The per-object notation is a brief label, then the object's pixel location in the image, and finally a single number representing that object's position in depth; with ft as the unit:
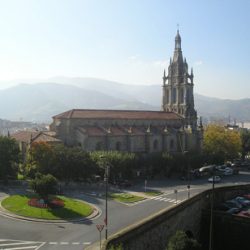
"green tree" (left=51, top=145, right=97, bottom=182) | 204.03
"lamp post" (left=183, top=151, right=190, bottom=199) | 242.37
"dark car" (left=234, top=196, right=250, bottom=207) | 158.81
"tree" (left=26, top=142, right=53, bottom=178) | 202.49
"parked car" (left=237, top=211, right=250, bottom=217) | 144.25
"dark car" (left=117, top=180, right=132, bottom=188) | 212.89
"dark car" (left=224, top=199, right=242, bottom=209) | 153.34
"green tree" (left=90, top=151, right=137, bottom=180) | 216.74
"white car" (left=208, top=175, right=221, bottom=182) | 238.41
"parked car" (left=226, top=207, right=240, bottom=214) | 143.95
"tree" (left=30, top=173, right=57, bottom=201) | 155.33
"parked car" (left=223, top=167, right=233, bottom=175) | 268.45
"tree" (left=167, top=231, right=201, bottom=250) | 96.17
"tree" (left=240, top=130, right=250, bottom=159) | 360.28
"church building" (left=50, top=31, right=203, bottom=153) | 264.11
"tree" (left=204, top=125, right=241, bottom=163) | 319.27
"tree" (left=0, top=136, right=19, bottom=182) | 195.08
